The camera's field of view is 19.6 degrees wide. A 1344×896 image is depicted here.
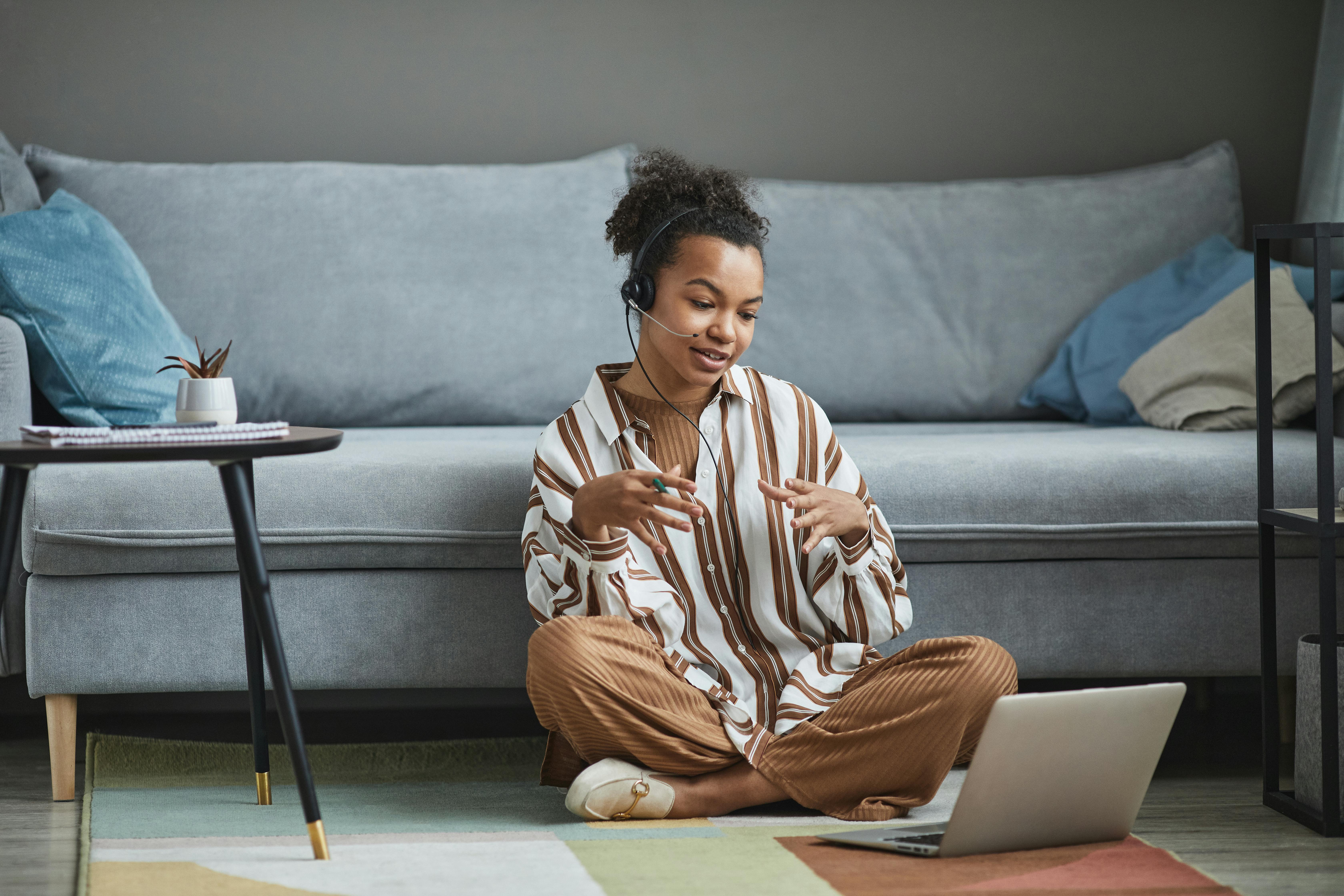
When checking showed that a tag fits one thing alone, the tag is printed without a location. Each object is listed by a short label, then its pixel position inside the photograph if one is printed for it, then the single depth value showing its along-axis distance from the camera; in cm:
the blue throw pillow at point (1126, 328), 581
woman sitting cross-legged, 492
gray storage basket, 498
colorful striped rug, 469
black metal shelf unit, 491
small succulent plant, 497
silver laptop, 473
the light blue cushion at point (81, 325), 533
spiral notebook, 472
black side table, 466
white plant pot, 489
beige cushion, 550
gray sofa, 516
